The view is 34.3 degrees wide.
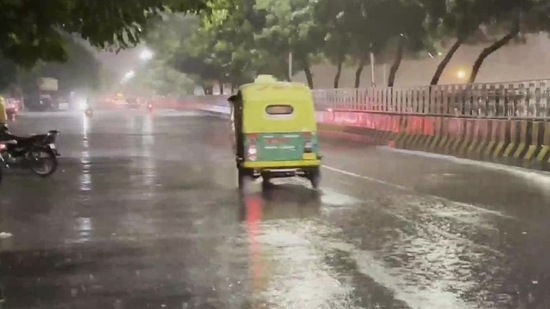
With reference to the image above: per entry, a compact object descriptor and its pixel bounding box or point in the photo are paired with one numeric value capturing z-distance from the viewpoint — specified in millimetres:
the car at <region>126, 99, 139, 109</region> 114588
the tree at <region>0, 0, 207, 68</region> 13922
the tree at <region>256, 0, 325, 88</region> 48281
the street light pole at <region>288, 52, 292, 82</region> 53219
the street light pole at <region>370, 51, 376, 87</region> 42988
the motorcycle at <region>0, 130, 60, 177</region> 20422
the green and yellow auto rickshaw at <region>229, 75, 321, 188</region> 17031
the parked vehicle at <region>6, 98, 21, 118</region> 63678
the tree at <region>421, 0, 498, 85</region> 29484
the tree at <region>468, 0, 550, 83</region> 29188
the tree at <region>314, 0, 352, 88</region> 41969
